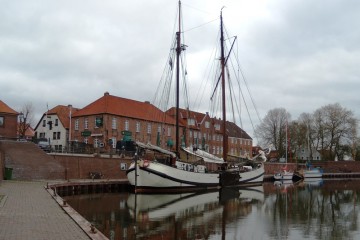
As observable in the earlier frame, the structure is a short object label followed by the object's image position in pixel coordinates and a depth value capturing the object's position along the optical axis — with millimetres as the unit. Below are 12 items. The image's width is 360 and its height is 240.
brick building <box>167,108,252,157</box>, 82725
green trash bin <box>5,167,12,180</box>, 38094
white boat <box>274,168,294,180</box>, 73312
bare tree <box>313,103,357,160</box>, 94000
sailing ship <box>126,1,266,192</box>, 38344
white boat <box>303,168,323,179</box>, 83788
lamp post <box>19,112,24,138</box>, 70738
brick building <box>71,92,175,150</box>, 63938
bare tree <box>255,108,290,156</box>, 92188
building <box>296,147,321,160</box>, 99031
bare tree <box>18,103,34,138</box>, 70644
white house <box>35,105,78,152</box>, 71188
